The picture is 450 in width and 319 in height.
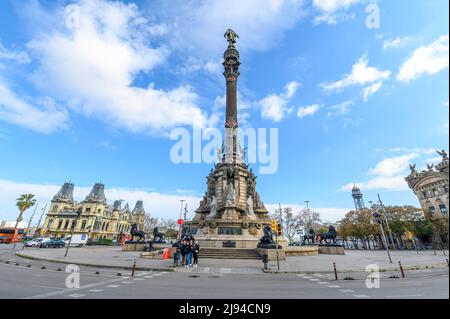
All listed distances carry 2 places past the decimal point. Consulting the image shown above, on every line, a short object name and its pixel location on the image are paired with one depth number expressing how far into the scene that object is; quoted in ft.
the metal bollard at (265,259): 49.03
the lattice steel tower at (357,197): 435.61
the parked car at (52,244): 137.60
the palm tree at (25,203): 213.25
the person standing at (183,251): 53.99
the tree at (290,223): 241.14
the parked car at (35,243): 134.12
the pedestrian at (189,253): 53.36
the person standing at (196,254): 53.95
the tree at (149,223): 312.32
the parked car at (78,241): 162.73
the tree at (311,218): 250.70
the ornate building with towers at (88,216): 267.59
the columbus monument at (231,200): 95.14
